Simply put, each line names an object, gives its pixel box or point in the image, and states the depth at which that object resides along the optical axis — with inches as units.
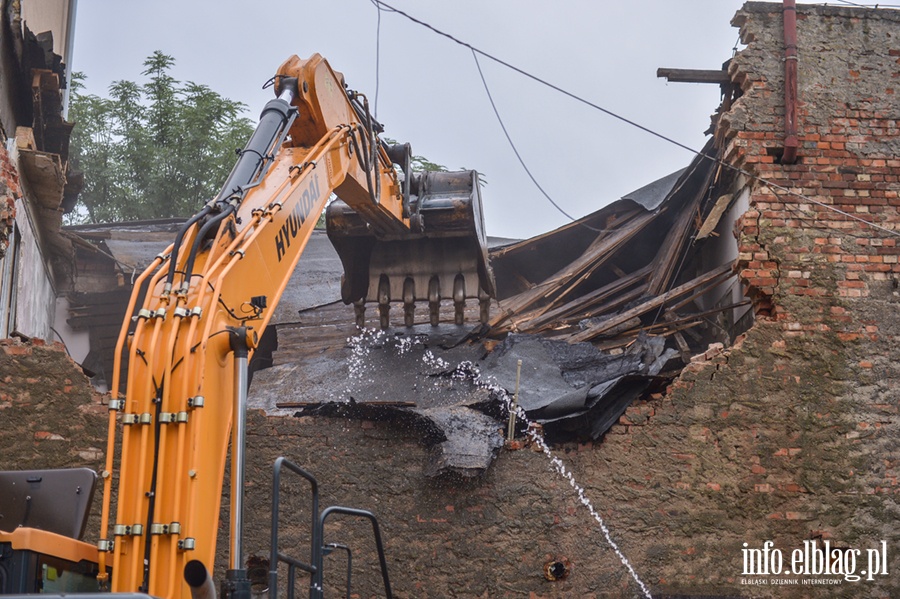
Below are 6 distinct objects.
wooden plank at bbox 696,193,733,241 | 401.7
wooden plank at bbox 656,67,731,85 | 397.1
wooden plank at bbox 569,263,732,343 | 406.6
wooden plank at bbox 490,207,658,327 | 449.7
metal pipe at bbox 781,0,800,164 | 375.6
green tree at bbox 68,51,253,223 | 954.7
